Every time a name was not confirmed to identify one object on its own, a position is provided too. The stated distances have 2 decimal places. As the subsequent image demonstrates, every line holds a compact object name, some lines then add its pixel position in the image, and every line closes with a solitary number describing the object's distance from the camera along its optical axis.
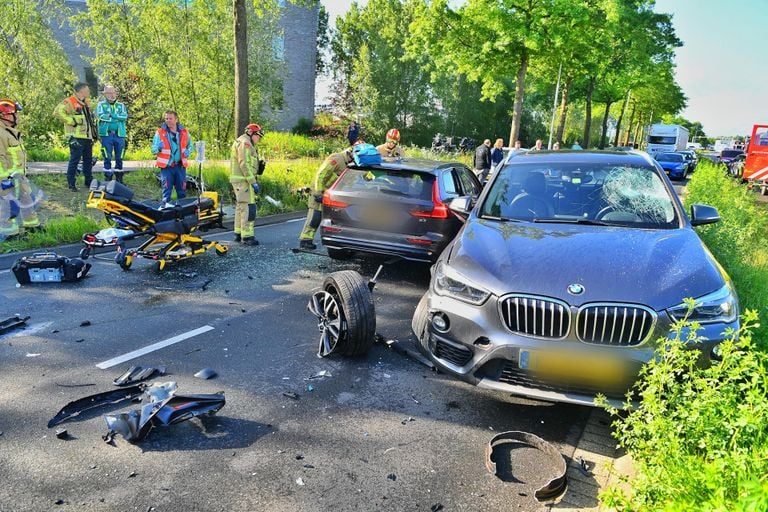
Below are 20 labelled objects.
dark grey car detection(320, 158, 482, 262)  6.66
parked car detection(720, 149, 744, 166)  35.43
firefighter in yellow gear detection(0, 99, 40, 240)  8.08
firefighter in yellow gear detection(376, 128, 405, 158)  9.84
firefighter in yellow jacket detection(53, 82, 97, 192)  10.69
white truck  44.85
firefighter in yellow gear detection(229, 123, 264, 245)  8.70
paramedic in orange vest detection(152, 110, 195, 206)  9.52
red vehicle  22.81
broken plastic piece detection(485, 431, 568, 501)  2.92
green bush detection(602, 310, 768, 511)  1.95
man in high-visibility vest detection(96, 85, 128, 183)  11.12
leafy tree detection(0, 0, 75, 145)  15.72
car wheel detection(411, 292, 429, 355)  3.93
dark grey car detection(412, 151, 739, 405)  3.26
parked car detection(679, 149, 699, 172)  37.67
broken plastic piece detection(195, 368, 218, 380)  4.20
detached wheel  4.44
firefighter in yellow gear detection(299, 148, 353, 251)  8.28
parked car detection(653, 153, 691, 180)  30.47
